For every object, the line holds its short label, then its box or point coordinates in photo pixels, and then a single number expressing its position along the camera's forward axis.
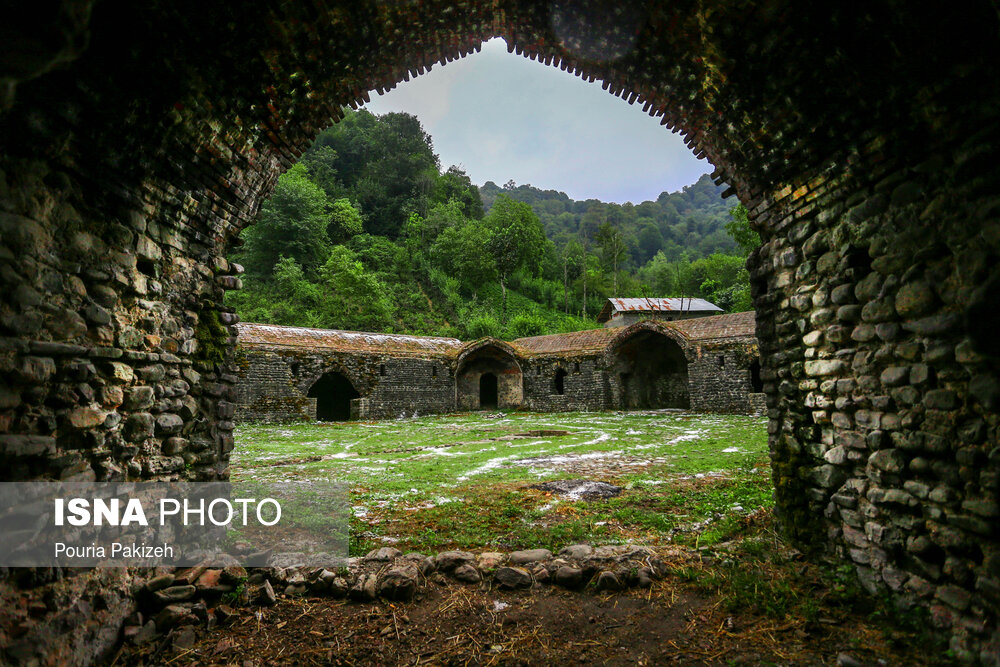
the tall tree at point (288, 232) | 34.62
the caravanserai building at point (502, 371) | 18.30
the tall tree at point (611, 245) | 58.94
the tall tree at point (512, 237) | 44.62
